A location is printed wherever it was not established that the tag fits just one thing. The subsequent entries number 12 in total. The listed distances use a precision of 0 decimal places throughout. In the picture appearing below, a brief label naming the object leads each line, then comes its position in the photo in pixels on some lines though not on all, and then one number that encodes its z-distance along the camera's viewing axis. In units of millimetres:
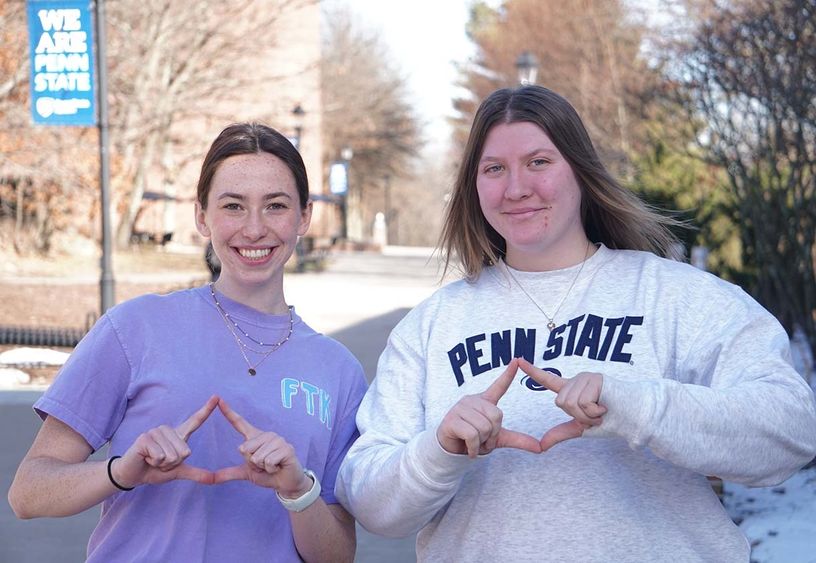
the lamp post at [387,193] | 60156
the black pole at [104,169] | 12805
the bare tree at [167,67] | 23609
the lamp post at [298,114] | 29531
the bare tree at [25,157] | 17859
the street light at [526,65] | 18375
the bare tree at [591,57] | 25578
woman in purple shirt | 2436
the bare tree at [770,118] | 8047
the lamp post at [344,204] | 47300
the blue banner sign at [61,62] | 11875
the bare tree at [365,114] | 54594
